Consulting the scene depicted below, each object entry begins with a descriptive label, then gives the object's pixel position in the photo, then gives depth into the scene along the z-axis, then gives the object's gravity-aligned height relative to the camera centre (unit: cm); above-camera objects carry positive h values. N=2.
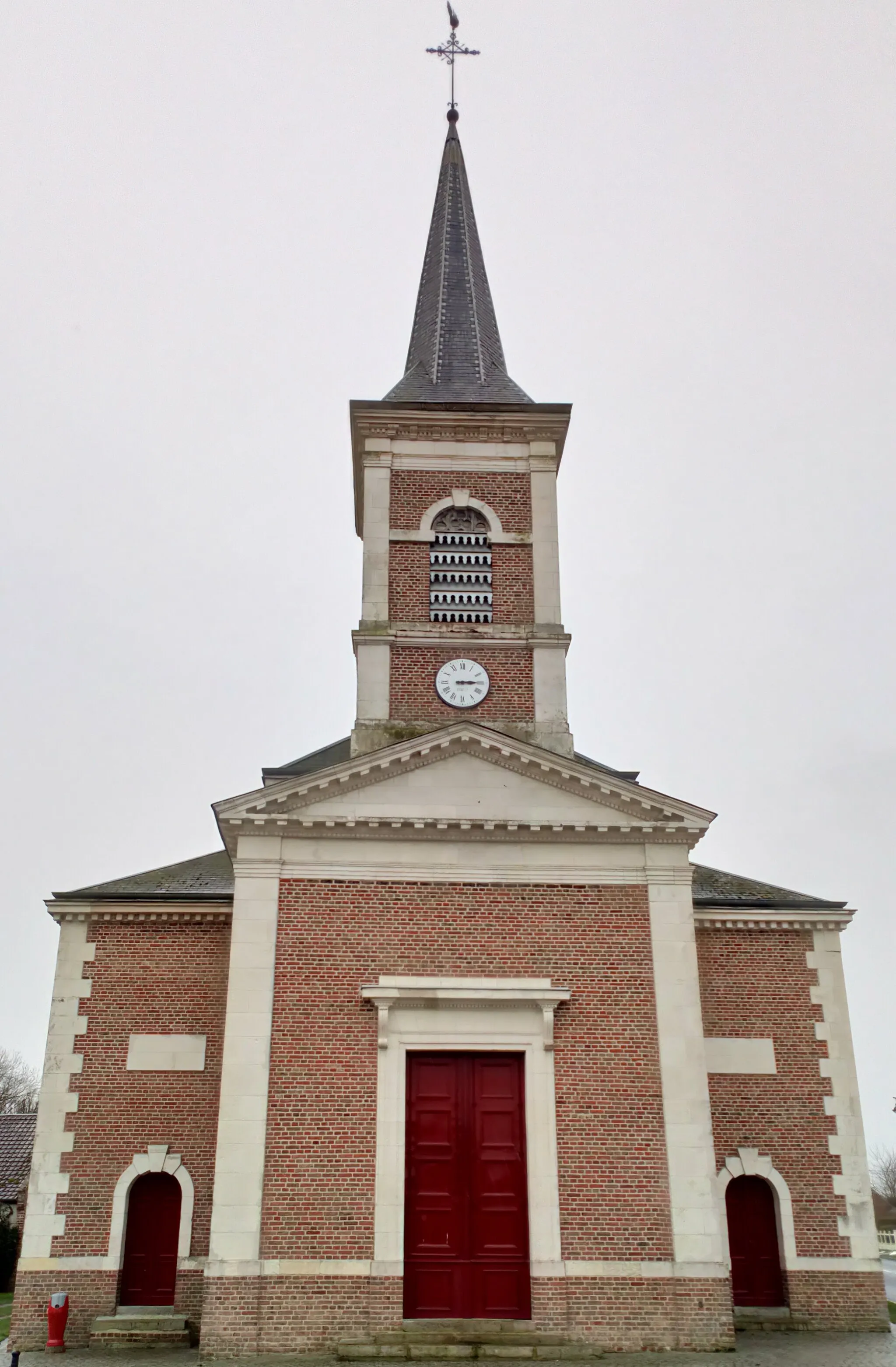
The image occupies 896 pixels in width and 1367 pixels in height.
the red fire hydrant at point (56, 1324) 1497 -169
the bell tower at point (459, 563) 1839 +970
